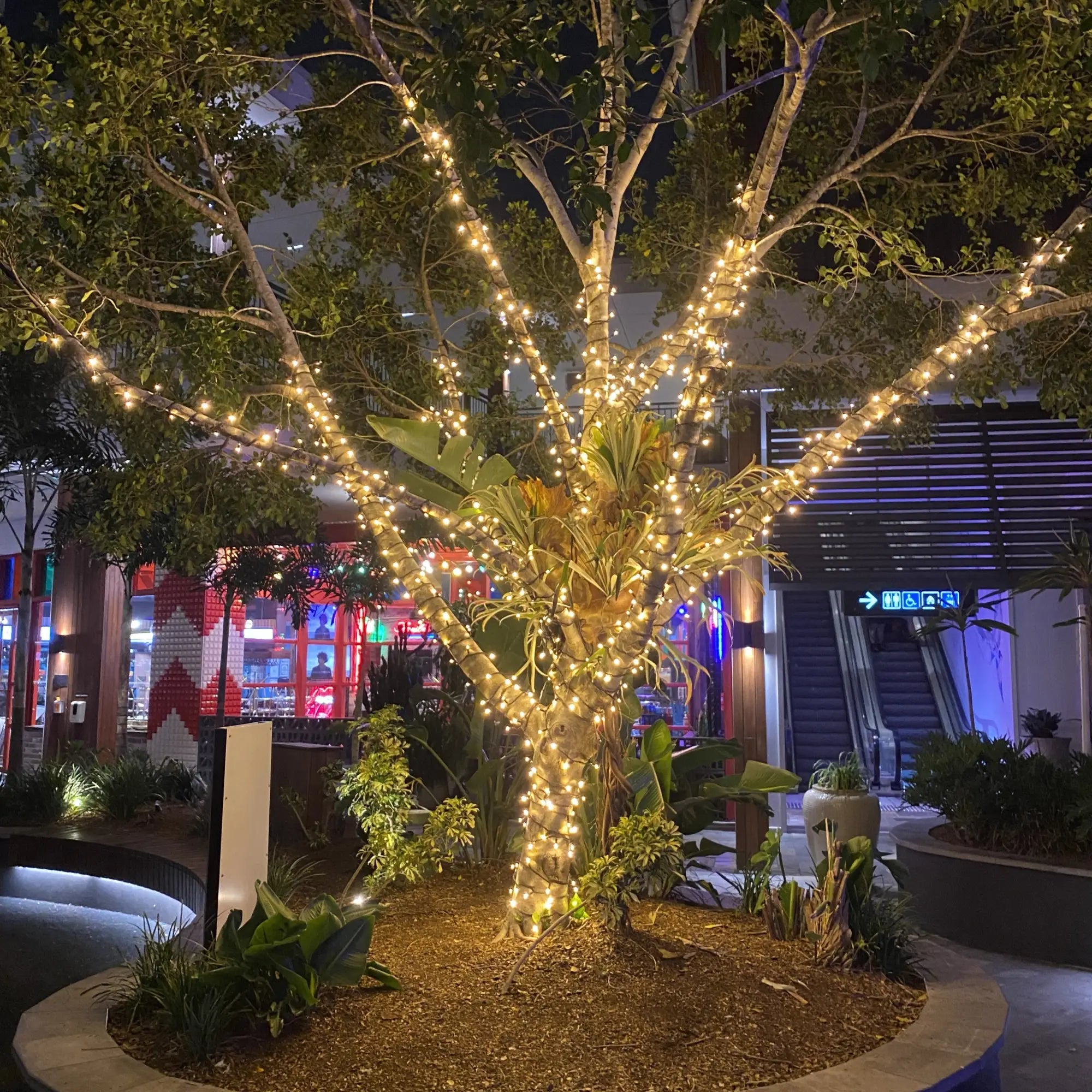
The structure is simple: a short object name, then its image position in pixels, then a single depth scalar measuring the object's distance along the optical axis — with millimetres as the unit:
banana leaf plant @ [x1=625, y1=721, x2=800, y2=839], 5016
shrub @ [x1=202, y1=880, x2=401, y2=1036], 3396
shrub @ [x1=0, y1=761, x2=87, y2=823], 8883
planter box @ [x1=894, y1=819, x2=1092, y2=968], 5734
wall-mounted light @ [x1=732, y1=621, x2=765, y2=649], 8375
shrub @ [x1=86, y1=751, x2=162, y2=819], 8797
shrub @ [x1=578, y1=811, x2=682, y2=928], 4016
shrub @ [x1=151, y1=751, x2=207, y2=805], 9180
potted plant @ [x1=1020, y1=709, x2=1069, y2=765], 8656
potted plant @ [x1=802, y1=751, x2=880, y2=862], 7133
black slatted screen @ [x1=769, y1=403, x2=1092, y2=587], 9039
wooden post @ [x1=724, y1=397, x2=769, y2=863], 8336
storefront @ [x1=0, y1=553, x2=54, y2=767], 15844
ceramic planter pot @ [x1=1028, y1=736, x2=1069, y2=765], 8617
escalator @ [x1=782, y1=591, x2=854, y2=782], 13812
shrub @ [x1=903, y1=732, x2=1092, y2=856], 6090
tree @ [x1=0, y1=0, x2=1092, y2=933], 4160
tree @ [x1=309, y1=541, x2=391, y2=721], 11867
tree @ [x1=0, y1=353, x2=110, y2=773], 10102
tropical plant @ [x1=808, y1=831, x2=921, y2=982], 4066
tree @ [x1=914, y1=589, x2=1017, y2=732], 9398
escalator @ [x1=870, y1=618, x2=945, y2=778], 14016
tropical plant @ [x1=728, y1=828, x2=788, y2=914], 4691
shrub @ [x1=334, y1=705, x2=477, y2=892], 4973
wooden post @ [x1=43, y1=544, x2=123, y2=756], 14383
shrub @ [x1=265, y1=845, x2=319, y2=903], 5066
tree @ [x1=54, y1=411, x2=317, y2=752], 5824
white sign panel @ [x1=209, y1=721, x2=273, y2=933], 3889
